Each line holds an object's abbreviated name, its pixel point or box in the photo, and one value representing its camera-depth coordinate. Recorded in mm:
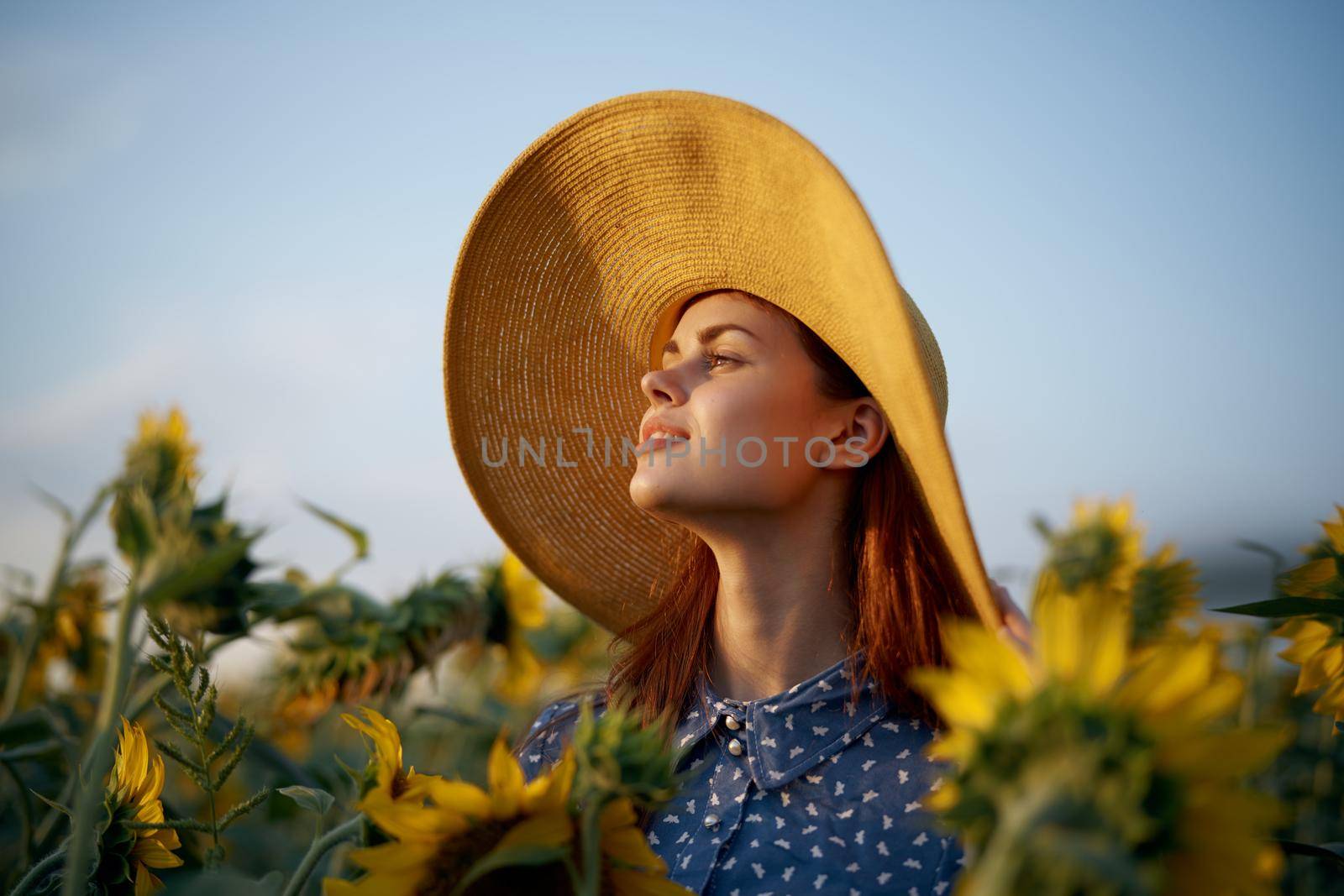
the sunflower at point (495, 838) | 762
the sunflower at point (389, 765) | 891
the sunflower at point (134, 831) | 1008
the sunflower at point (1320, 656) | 1260
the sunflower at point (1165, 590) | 2291
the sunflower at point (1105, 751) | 527
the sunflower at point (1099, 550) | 2213
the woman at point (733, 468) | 1324
